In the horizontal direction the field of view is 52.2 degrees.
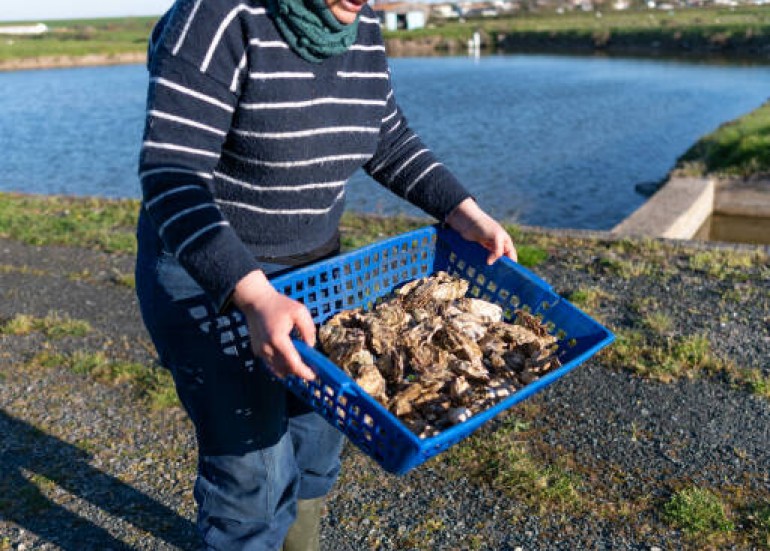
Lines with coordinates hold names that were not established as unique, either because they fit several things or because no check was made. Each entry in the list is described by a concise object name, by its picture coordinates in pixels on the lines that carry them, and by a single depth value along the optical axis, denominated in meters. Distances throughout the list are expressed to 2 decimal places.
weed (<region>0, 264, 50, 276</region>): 6.84
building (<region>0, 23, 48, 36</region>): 86.31
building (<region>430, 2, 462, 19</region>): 96.50
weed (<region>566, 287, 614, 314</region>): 5.61
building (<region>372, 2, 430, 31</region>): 77.56
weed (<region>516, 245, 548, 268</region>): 6.56
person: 1.81
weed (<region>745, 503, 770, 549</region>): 3.09
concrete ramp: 8.43
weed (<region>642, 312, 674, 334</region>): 5.08
